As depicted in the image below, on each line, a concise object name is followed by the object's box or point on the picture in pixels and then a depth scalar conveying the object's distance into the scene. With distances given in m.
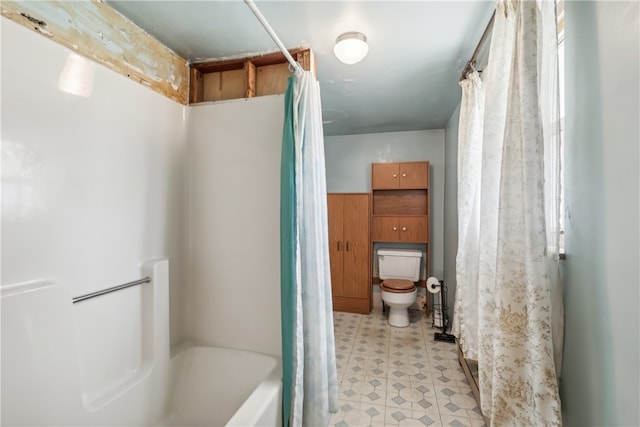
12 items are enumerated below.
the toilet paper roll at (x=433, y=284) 3.08
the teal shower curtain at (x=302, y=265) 1.45
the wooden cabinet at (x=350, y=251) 3.41
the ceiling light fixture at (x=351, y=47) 1.59
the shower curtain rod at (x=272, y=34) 1.03
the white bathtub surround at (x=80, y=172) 1.05
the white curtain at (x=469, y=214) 1.75
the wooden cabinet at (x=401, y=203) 3.36
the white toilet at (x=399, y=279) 3.02
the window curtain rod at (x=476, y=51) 1.49
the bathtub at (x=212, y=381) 1.62
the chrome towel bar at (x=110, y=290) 1.27
